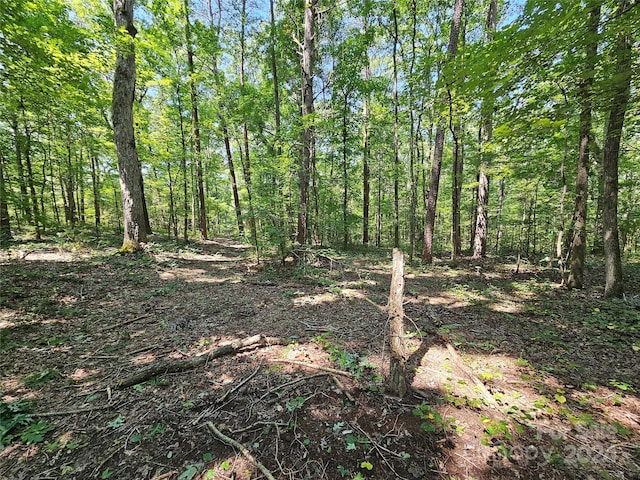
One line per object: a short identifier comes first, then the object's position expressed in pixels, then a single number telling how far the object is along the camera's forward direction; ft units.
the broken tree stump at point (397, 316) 9.43
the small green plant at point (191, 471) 7.13
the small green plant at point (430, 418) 8.60
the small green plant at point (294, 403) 9.30
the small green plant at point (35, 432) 8.18
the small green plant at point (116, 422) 8.73
